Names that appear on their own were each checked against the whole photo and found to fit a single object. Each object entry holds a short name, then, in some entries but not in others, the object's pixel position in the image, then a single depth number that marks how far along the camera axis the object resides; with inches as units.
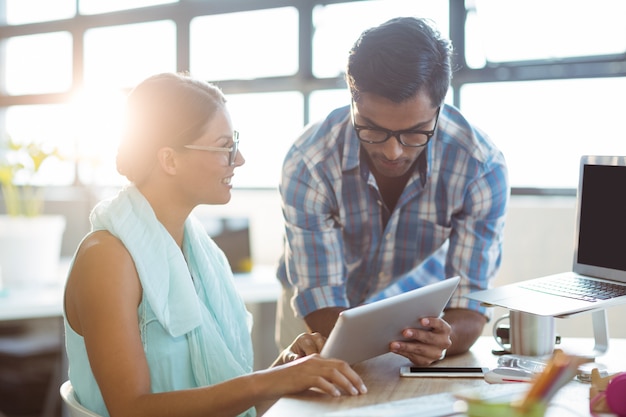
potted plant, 117.7
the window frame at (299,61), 128.0
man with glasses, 64.5
